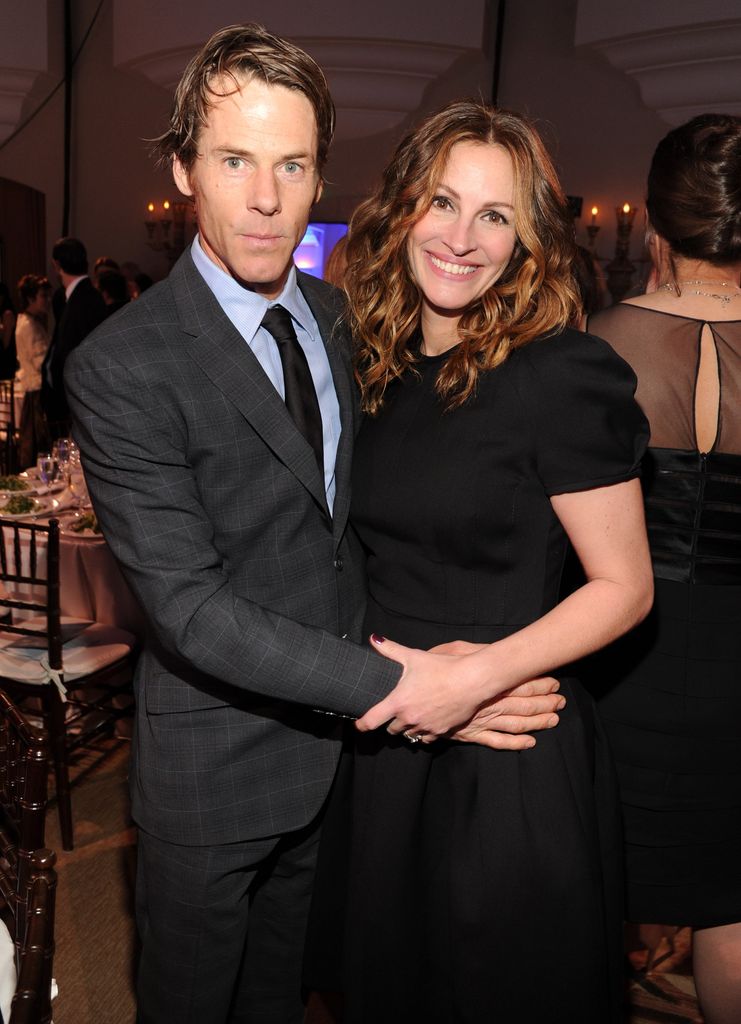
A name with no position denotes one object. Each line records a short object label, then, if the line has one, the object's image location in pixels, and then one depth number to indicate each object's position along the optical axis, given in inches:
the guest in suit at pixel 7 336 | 356.8
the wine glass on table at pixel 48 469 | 167.3
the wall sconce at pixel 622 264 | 329.1
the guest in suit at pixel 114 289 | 304.5
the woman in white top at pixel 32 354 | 278.0
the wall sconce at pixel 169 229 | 392.2
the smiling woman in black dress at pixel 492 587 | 58.4
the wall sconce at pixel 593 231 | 336.2
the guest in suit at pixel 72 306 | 243.6
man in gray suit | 56.6
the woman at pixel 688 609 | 74.0
